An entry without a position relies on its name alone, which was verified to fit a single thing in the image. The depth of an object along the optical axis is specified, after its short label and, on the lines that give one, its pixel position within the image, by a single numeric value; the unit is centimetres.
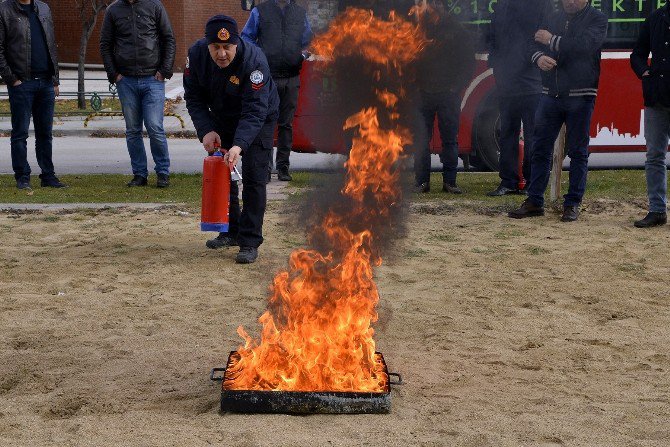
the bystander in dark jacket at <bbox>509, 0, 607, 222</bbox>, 929
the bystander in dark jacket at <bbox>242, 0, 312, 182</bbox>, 1108
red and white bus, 1240
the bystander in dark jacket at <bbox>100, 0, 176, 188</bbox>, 1091
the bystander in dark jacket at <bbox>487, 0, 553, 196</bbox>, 998
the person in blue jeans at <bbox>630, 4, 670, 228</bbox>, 898
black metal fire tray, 464
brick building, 3228
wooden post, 1053
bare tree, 2358
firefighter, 716
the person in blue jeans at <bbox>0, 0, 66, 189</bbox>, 1081
